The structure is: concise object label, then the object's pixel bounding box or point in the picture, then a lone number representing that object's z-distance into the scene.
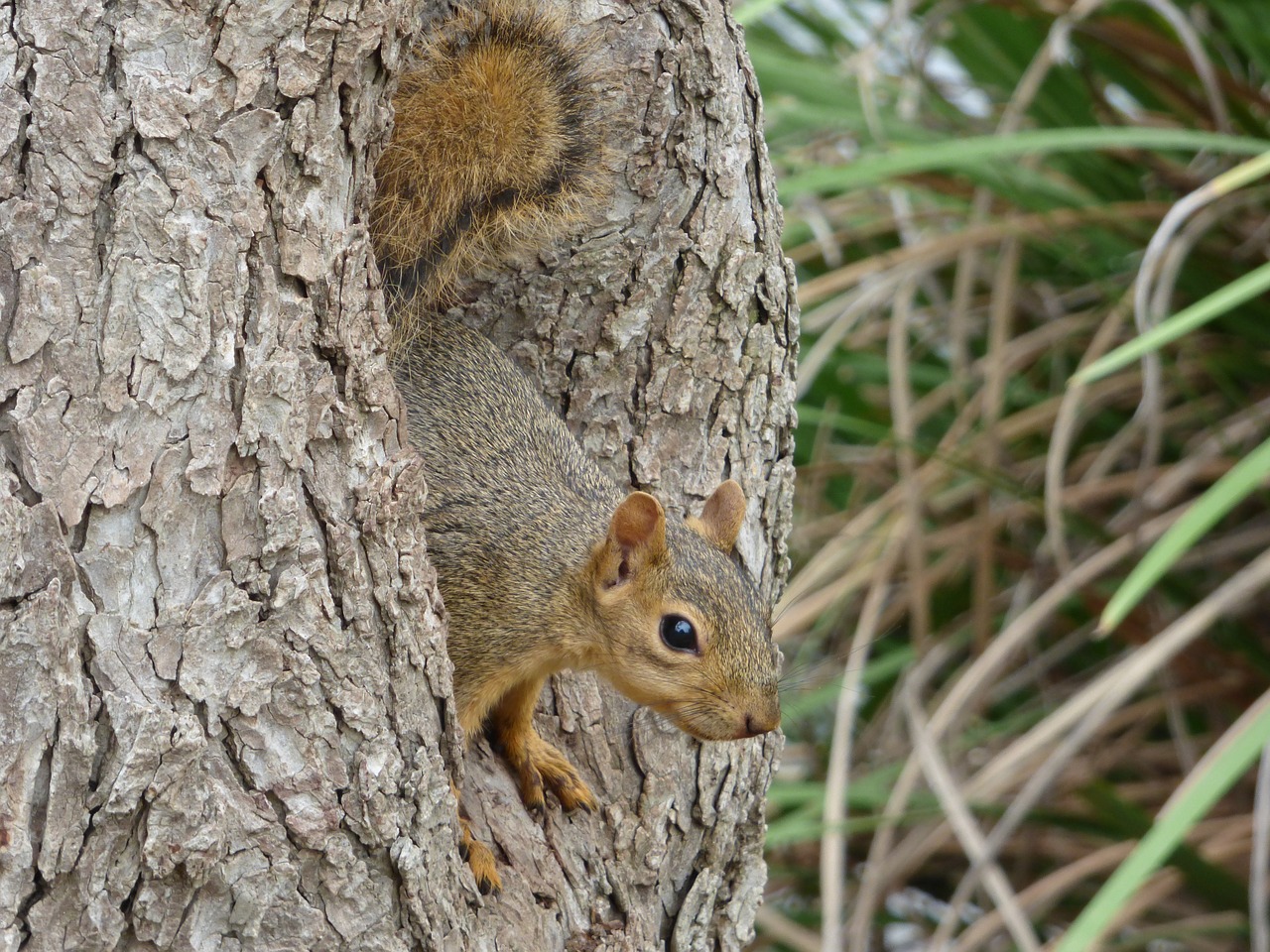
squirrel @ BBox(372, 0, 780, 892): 4.36
